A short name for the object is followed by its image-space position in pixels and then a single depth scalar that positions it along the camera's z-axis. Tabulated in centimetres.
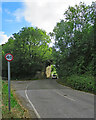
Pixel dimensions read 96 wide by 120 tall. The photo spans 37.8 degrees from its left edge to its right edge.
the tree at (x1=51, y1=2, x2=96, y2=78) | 2500
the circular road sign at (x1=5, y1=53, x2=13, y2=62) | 756
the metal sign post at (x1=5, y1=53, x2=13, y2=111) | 756
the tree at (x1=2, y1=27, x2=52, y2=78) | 4147
